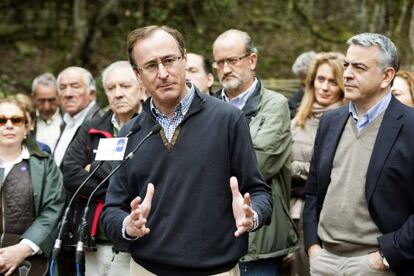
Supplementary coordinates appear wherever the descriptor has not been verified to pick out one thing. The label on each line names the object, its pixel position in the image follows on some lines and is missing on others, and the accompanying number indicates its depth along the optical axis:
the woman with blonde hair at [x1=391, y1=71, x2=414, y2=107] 4.43
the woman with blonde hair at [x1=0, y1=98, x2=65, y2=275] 4.42
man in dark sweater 2.86
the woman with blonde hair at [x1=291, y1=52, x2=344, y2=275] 4.58
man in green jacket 4.05
